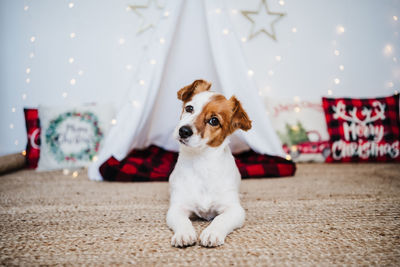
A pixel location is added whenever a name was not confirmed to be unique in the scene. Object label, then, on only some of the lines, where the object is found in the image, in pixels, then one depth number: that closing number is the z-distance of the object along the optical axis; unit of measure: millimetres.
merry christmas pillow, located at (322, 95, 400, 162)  2551
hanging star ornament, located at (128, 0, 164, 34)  2910
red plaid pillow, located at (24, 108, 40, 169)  2432
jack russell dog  1043
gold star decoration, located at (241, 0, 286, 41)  3016
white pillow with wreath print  2346
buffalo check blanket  1900
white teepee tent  2004
